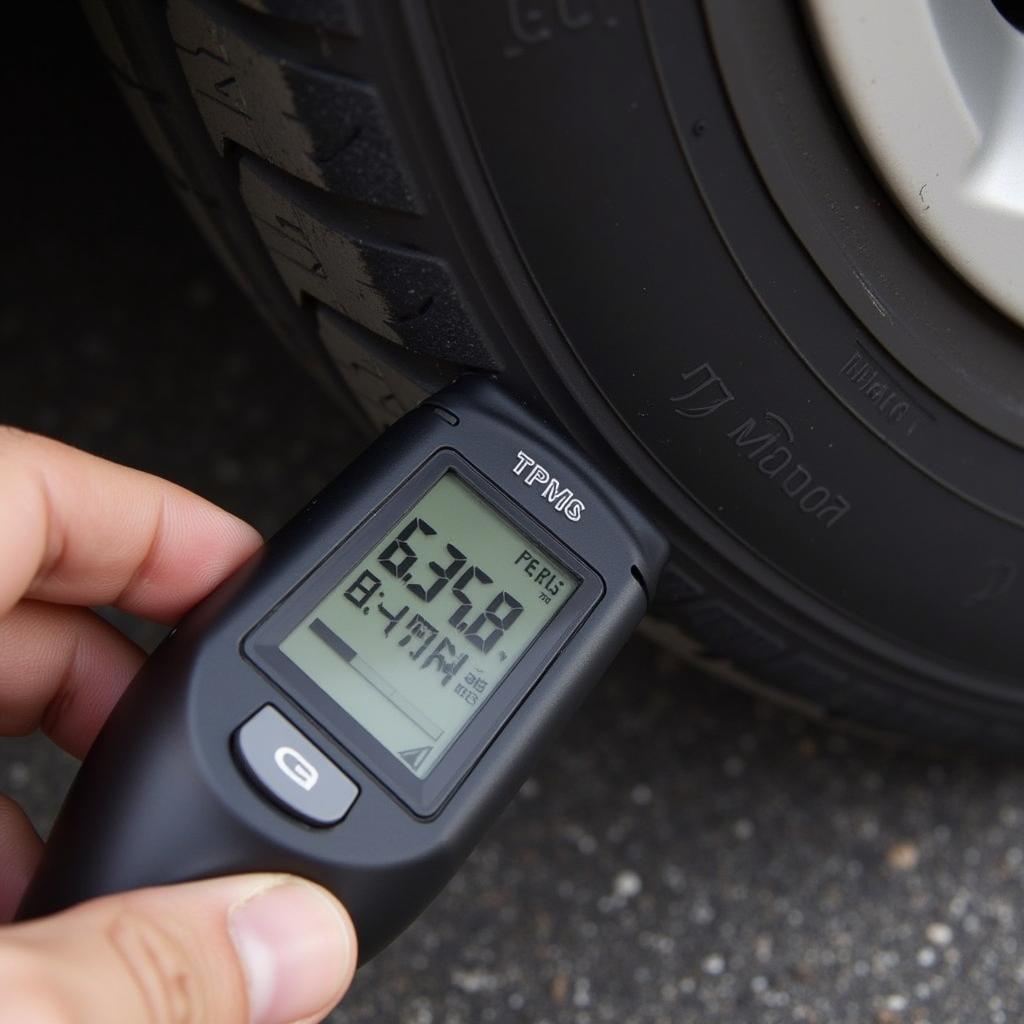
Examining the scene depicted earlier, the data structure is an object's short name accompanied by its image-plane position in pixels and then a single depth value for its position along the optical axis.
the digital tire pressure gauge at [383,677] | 0.36
